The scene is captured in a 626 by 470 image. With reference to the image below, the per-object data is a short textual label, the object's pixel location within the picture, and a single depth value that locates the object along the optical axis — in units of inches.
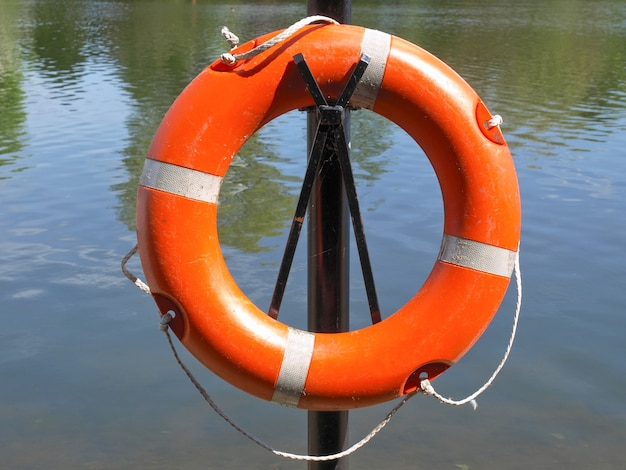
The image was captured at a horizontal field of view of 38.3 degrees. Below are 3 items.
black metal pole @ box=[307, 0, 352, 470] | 82.4
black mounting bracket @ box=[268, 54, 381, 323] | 75.7
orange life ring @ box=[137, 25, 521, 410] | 75.9
